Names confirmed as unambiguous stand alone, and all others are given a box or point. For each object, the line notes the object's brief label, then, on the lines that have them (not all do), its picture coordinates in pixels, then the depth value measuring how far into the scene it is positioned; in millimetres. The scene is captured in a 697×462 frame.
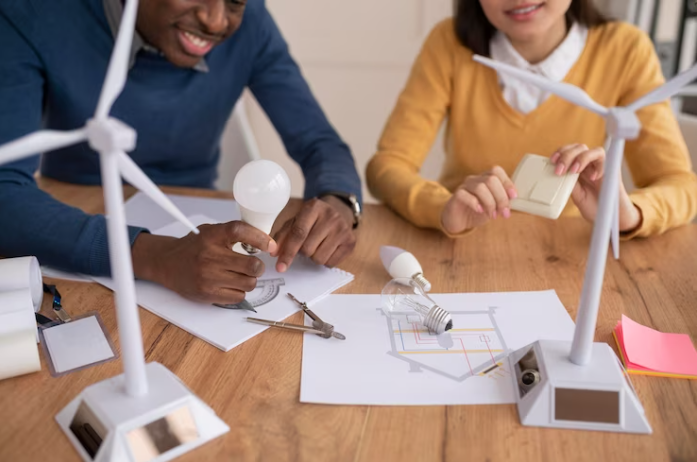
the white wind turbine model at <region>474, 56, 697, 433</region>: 656
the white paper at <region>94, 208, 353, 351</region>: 872
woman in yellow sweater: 1306
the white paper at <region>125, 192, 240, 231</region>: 1203
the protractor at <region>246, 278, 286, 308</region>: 951
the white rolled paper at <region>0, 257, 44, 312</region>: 852
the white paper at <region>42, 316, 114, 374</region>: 804
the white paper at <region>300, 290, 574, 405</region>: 753
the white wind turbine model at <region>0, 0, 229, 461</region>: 585
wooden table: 670
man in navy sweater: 964
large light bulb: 835
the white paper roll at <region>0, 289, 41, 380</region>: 756
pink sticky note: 797
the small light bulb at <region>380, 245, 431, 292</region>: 990
